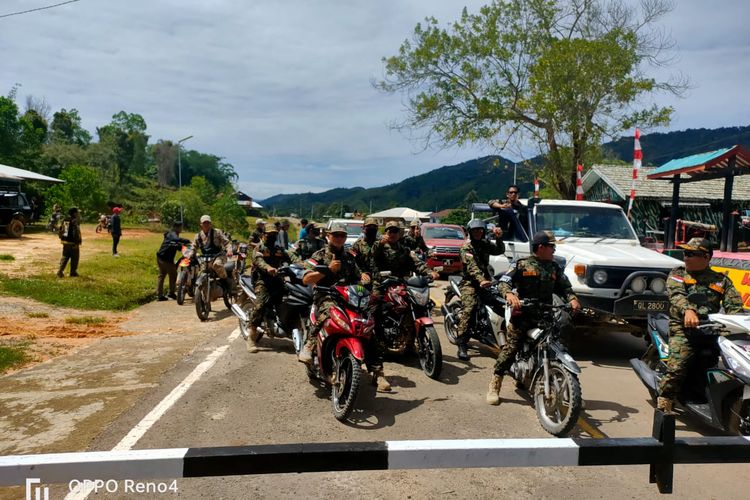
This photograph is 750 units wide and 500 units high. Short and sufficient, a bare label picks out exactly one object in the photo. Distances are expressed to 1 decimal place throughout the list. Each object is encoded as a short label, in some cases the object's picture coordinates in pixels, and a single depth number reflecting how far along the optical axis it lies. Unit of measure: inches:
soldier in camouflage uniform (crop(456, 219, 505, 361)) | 272.7
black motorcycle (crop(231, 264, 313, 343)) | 271.1
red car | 638.5
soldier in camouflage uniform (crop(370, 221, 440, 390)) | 280.1
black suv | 939.3
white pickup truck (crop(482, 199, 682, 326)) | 265.9
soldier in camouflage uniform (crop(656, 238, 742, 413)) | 177.5
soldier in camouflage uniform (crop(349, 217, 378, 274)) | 285.0
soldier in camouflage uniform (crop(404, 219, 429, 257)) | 341.9
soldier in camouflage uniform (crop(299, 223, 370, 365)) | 214.2
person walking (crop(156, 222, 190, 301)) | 460.1
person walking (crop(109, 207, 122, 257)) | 736.3
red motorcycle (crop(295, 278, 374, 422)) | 186.2
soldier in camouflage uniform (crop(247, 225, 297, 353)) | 291.1
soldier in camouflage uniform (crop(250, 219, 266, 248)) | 474.7
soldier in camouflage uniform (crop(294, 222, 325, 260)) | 422.9
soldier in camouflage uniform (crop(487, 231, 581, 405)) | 203.8
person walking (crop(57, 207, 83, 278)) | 488.1
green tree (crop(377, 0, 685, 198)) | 748.0
